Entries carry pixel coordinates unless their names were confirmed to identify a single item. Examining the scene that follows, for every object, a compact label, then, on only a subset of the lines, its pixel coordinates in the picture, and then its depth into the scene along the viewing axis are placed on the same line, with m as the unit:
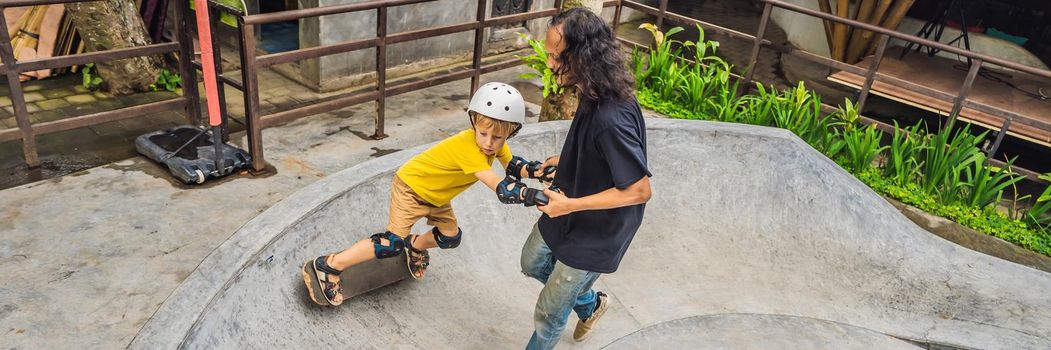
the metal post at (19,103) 4.11
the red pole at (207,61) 4.12
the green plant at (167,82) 6.67
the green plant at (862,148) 5.72
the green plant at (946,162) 5.48
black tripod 8.66
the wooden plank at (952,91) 6.69
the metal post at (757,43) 6.45
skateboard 3.55
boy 3.04
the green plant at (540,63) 5.85
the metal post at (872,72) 6.01
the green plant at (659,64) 6.78
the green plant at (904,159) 5.70
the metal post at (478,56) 5.78
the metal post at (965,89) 5.62
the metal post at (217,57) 4.58
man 2.74
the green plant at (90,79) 6.42
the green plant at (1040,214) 5.28
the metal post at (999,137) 5.65
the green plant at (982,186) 5.36
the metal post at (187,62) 4.81
